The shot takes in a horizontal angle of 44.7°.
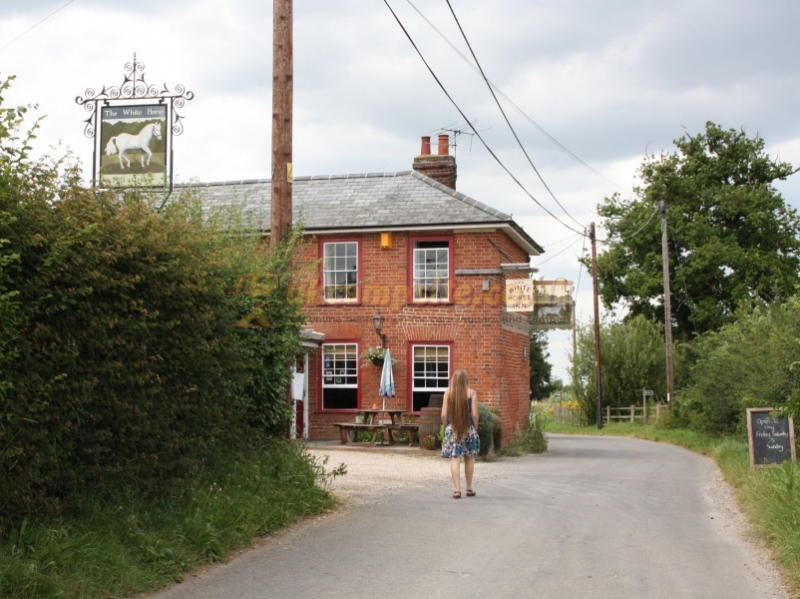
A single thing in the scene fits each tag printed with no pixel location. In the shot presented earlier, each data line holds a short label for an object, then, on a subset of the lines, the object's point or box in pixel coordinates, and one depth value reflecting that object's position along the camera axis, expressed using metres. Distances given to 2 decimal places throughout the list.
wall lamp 23.62
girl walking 12.80
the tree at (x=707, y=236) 41.59
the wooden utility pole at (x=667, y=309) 33.84
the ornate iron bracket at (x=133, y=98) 13.73
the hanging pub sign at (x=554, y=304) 24.33
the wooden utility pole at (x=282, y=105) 11.94
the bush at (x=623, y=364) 40.66
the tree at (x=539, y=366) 55.28
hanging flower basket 23.66
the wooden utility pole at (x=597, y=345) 36.00
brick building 23.30
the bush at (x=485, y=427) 19.78
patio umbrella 23.17
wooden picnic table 21.69
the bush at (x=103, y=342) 6.64
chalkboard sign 14.68
